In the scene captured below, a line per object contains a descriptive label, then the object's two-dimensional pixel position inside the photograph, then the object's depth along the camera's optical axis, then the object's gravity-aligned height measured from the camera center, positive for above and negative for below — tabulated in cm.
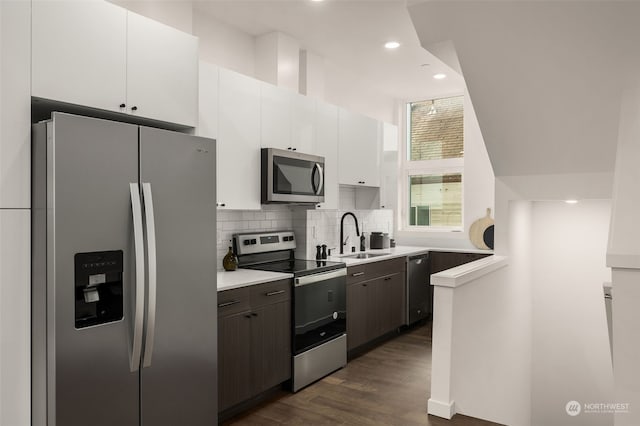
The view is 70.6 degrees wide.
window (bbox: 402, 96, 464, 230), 608 +65
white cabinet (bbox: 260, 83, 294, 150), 365 +79
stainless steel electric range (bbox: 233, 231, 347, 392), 352 -74
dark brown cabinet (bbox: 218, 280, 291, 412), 289 -89
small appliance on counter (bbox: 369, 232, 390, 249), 557 -34
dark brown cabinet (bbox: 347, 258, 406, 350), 425 -89
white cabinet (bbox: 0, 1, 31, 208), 190 +46
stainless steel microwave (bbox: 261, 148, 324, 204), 360 +30
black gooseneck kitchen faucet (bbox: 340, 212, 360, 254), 508 -25
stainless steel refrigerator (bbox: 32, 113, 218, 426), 192 -30
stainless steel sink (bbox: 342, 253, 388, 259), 502 -49
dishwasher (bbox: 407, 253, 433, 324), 524 -93
